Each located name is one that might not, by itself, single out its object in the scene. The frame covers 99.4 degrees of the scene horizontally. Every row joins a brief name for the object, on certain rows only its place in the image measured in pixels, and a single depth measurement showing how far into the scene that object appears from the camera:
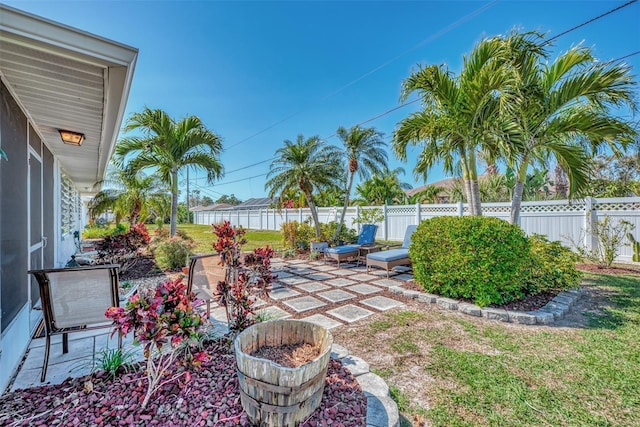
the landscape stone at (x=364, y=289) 5.47
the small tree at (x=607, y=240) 7.10
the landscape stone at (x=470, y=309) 4.17
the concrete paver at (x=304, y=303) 4.59
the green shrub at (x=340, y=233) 10.75
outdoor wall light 3.94
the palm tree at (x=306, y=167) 10.55
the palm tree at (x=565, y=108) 4.56
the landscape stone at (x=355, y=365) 2.43
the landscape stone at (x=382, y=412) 1.78
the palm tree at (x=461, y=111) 4.79
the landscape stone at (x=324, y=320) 3.91
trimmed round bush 4.22
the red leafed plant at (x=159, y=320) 1.75
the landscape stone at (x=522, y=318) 3.85
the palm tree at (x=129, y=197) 14.52
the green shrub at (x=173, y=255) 7.52
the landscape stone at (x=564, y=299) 4.38
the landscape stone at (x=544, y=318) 3.84
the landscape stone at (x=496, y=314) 3.99
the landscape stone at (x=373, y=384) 2.14
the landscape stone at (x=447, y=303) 4.46
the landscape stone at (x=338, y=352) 2.71
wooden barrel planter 1.56
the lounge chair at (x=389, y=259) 6.38
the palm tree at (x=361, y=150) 10.67
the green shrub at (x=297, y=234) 10.90
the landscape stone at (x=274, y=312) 4.24
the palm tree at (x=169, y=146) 8.59
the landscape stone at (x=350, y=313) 4.15
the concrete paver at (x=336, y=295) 5.05
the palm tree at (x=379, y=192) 17.64
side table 8.02
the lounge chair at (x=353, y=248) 8.03
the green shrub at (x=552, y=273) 4.64
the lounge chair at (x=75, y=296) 2.47
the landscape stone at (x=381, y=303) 4.62
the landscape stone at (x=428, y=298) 4.75
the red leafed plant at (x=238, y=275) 2.69
